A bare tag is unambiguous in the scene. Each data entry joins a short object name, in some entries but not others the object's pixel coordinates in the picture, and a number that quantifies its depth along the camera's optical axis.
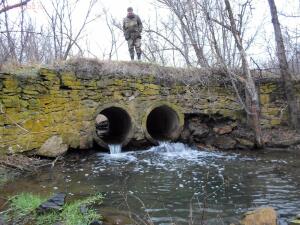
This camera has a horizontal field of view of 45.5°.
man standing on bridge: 11.34
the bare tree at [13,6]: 3.71
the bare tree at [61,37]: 17.45
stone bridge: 7.95
